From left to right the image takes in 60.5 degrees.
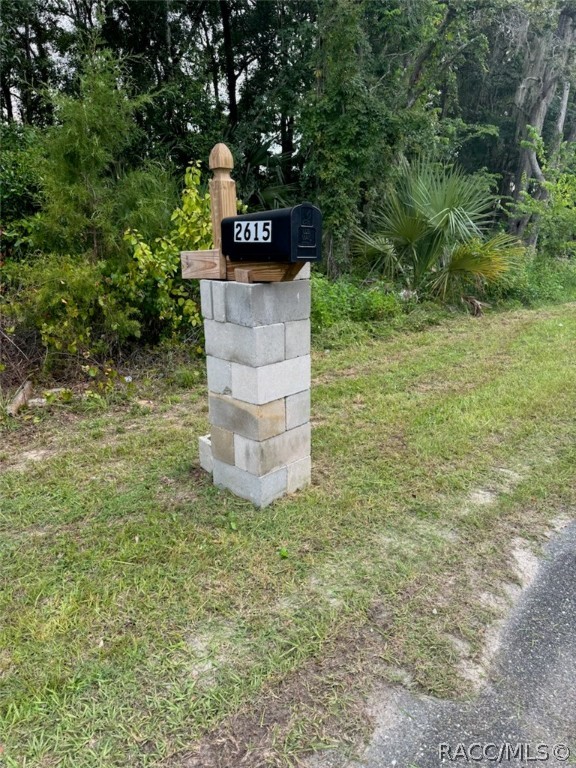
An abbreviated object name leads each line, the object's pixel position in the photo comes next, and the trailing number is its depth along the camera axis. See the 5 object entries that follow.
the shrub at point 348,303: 5.35
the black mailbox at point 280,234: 1.83
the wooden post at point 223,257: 2.00
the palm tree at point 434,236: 6.38
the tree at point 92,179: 3.67
